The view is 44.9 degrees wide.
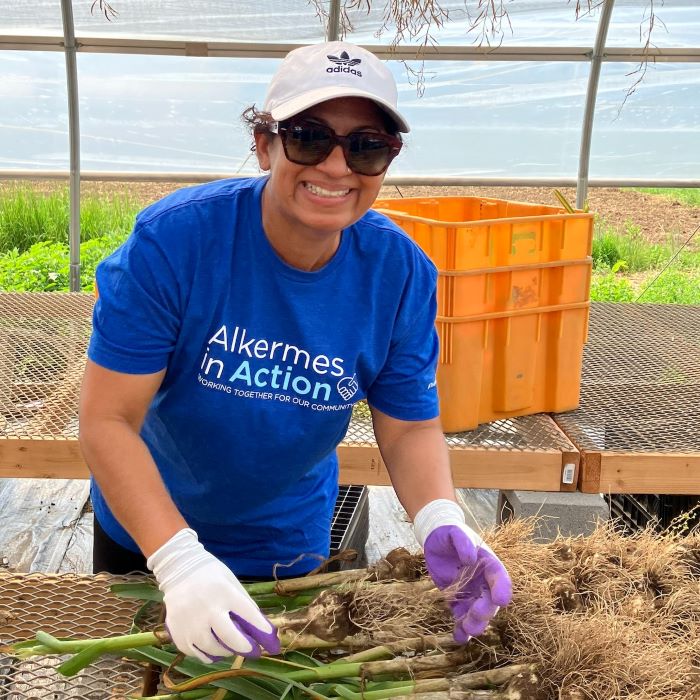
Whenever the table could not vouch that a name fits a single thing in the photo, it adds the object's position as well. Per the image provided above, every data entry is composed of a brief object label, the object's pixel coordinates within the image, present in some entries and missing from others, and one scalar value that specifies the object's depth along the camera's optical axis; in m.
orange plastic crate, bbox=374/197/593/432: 2.78
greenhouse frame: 5.23
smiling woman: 1.35
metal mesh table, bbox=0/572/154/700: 1.30
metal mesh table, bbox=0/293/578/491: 2.78
